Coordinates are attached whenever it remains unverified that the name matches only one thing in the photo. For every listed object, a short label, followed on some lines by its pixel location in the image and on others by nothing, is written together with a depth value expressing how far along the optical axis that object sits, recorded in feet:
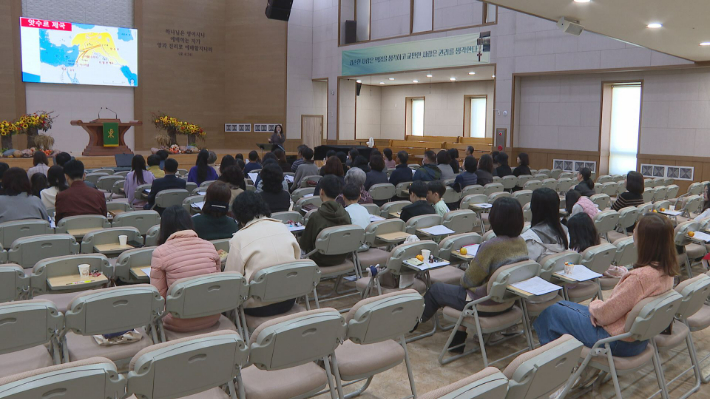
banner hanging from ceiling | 52.11
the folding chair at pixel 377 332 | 9.91
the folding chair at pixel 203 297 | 10.96
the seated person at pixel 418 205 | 19.89
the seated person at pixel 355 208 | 19.06
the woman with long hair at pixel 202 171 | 28.95
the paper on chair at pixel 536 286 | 12.35
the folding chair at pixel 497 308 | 12.62
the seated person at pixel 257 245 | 13.14
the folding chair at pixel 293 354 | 8.83
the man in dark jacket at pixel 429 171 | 29.48
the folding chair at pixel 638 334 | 10.53
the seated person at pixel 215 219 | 15.76
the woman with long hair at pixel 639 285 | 11.14
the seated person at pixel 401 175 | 30.86
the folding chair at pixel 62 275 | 12.34
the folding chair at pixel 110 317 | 9.90
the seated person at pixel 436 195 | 21.31
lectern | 49.47
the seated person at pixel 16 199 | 18.57
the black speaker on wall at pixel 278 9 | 49.55
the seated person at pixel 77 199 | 20.49
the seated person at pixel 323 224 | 17.34
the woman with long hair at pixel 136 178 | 26.76
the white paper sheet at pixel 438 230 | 17.69
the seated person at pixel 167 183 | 24.58
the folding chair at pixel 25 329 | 9.20
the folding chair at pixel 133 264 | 13.57
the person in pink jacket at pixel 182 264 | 12.05
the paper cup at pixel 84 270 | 12.66
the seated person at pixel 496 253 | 13.43
